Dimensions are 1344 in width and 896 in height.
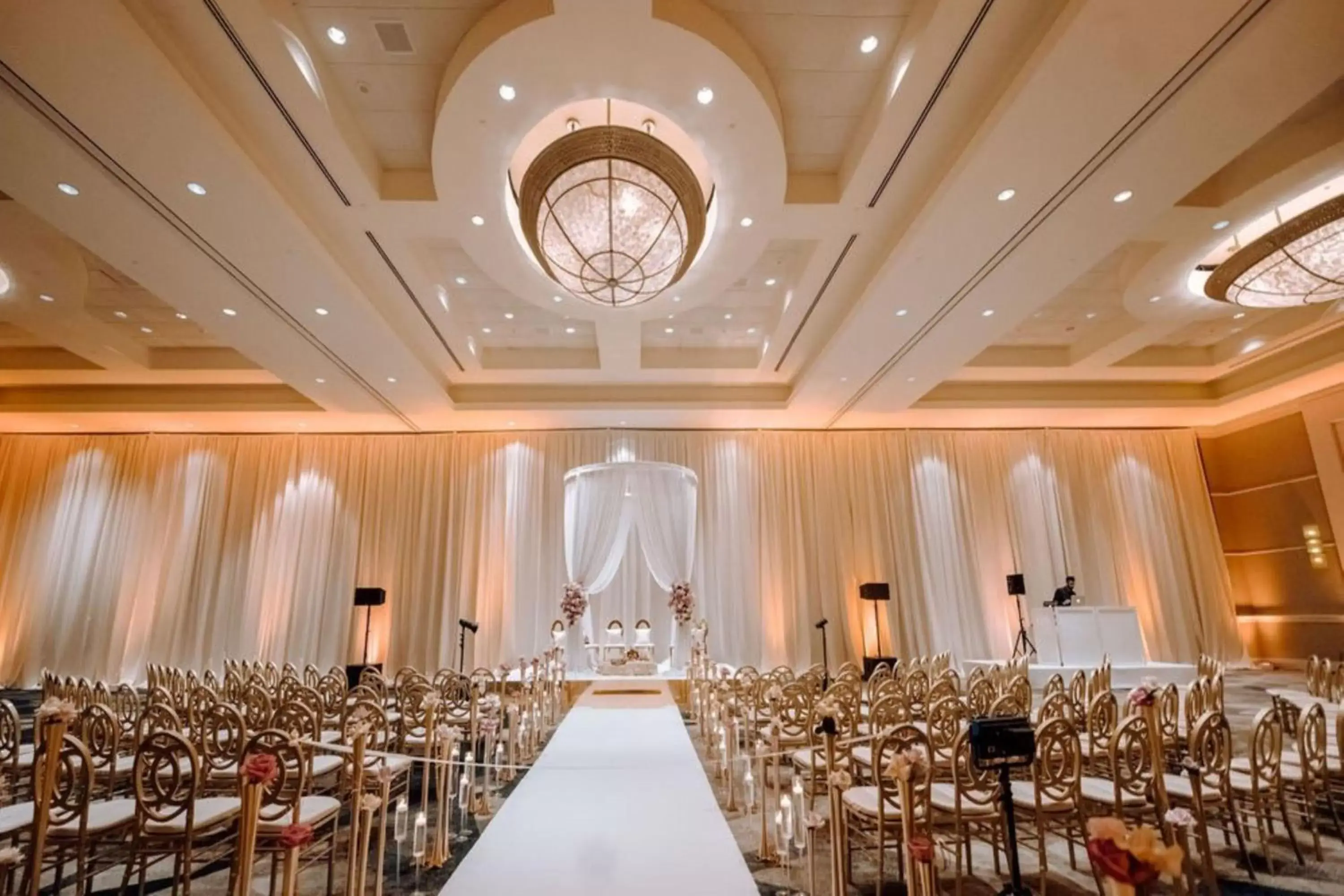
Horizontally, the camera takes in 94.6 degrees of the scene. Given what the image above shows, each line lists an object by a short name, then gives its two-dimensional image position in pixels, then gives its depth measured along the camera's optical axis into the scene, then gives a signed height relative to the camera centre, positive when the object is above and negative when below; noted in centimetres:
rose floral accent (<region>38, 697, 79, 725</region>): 271 -41
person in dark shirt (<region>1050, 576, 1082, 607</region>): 1098 -8
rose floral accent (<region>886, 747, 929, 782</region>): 241 -64
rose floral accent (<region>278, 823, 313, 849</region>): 211 -75
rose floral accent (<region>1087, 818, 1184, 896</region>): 135 -58
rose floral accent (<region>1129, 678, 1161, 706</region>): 309 -51
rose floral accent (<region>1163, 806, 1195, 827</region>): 247 -90
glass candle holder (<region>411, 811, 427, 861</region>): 328 -119
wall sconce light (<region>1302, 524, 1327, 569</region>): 1102 +67
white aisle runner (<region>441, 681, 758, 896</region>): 297 -127
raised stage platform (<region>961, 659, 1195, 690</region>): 1001 -132
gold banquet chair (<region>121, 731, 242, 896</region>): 315 -104
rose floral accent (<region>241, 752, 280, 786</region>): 220 -54
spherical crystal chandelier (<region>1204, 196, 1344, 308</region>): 551 +307
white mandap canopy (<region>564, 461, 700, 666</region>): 948 +126
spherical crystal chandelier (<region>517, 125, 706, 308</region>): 508 +332
